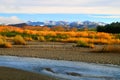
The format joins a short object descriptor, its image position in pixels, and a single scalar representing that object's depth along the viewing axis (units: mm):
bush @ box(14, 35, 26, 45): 45706
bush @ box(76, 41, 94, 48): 42956
